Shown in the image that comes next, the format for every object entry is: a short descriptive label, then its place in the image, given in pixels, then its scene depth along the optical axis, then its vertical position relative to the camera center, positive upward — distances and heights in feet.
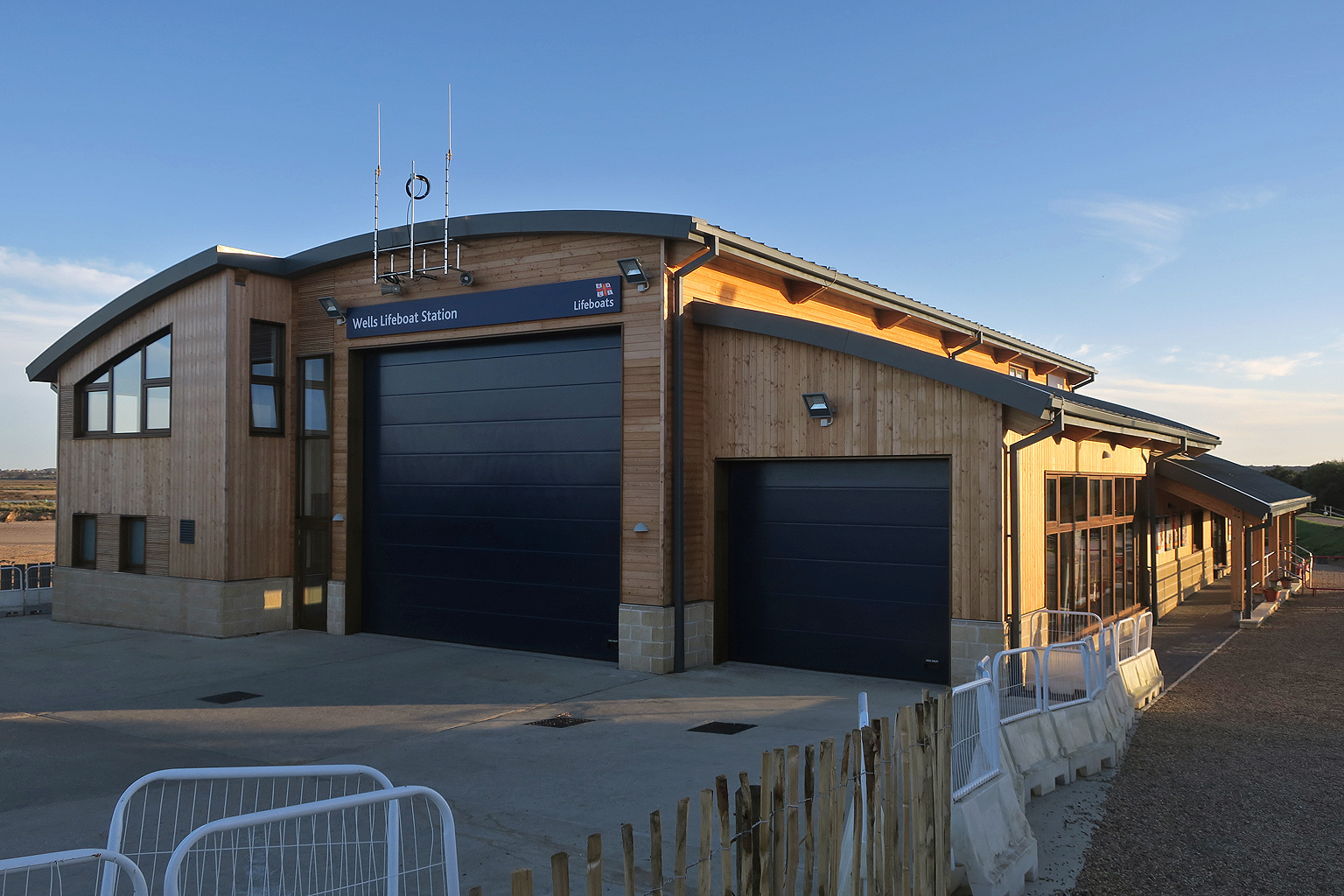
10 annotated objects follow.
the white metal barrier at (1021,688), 28.19 -6.27
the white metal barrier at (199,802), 19.97 -7.98
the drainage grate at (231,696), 36.86 -8.27
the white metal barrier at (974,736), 20.44 -5.72
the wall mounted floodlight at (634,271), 42.14 +9.41
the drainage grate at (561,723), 32.35 -8.21
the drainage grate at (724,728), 31.42 -8.17
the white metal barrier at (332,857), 18.01 -7.95
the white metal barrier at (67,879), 18.65 -7.99
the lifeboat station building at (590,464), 39.93 +1.00
